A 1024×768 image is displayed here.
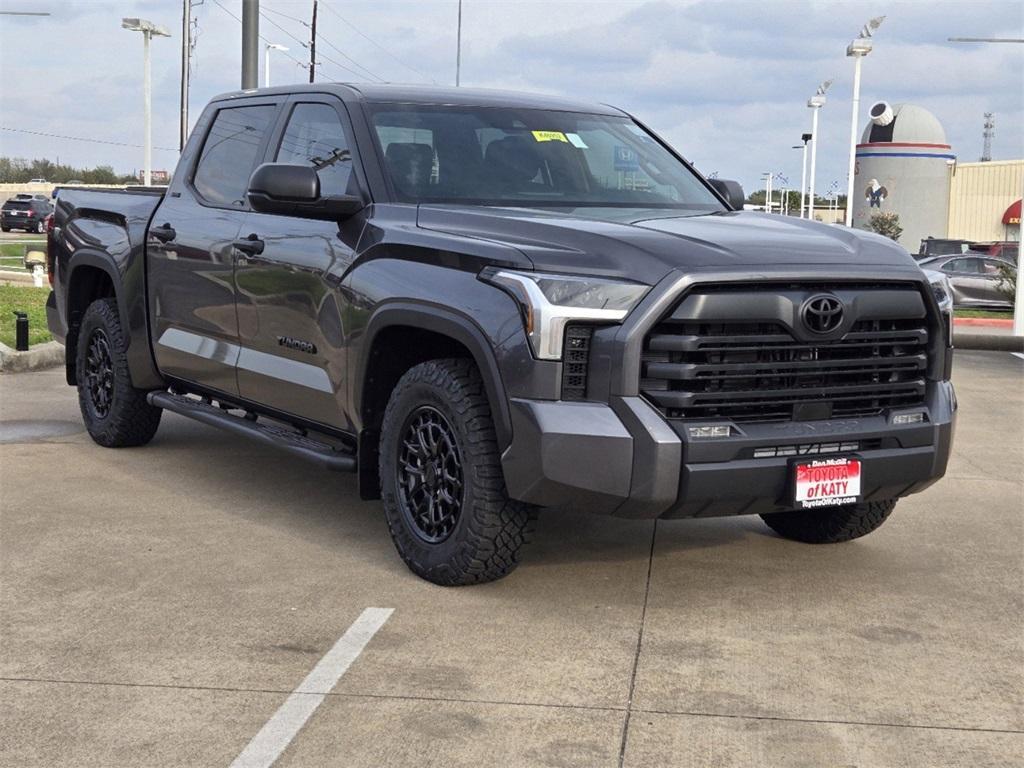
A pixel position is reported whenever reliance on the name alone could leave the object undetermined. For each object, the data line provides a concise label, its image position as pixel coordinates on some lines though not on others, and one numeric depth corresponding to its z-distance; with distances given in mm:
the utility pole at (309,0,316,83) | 53162
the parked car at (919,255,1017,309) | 29641
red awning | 65562
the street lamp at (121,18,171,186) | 43656
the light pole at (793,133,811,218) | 57250
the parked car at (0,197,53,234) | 51031
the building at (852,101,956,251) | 61875
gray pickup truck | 4875
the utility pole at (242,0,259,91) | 13805
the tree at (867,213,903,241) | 56144
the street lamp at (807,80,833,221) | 47312
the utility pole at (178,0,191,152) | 49156
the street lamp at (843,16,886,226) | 32344
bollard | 12125
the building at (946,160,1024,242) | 65688
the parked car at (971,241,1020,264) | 35469
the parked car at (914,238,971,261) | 34688
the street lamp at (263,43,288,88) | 44822
